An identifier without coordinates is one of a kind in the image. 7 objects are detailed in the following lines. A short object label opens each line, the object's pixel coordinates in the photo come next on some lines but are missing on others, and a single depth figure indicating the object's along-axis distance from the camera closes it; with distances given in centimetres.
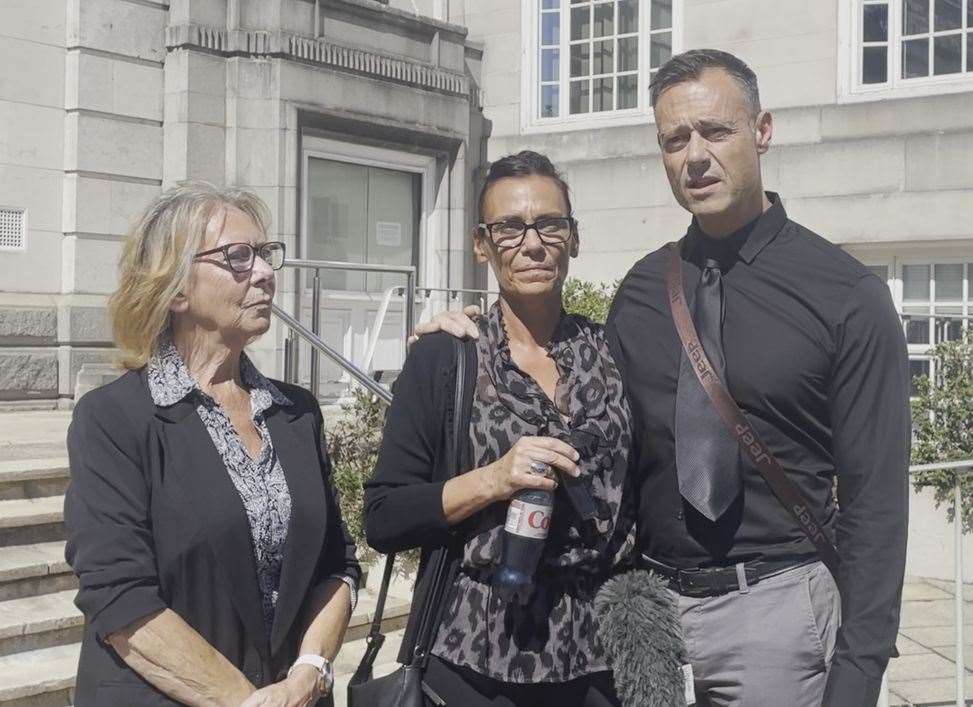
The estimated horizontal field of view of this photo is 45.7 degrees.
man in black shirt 257
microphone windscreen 268
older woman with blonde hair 265
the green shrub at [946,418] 876
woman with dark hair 278
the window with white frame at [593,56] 1395
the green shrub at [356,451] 661
